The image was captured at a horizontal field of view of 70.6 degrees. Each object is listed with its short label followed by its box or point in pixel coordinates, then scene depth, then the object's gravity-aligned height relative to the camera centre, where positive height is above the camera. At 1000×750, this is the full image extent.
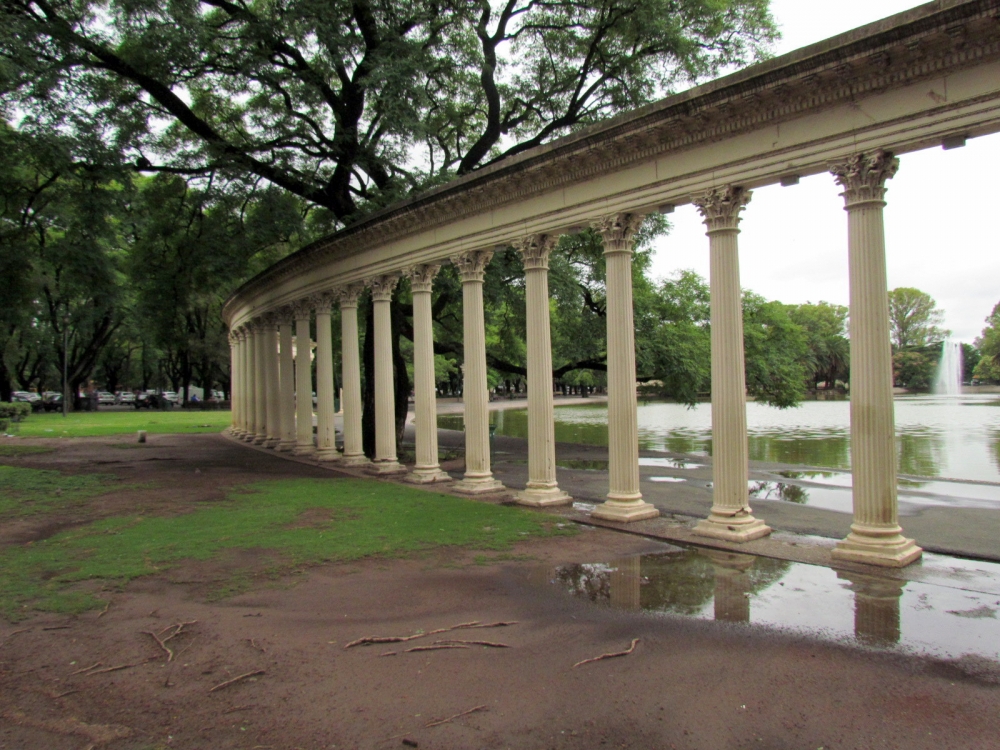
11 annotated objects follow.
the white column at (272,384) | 29.05 +0.35
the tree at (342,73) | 18.88 +9.71
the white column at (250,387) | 33.09 +0.29
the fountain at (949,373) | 93.25 -0.05
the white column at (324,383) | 23.36 +0.26
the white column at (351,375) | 21.73 +0.46
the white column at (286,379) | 27.52 +0.51
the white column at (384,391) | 20.47 -0.06
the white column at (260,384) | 31.11 +0.38
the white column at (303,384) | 24.91 +0.28
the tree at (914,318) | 95.62 +7.58
